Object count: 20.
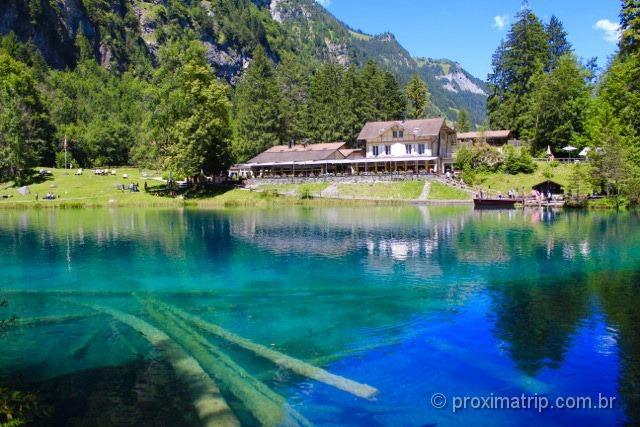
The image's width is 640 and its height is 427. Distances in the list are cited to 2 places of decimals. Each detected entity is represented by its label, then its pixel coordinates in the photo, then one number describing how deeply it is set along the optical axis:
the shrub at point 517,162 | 70.56
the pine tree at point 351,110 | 93.31
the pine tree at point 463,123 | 144.50
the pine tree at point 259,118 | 92.00
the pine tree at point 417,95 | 109.25
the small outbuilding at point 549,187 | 63.67
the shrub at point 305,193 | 72.75
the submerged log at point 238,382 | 10.41
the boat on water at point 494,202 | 61.25
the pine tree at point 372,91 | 93.88
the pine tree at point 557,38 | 102.94
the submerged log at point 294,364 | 11.73
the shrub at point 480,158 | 73.12
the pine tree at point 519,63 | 89.44
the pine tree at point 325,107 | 94.06
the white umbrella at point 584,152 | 68.66
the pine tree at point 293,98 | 97.12
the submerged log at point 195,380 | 10.20
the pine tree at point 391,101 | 97.06
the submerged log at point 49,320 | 17.17
